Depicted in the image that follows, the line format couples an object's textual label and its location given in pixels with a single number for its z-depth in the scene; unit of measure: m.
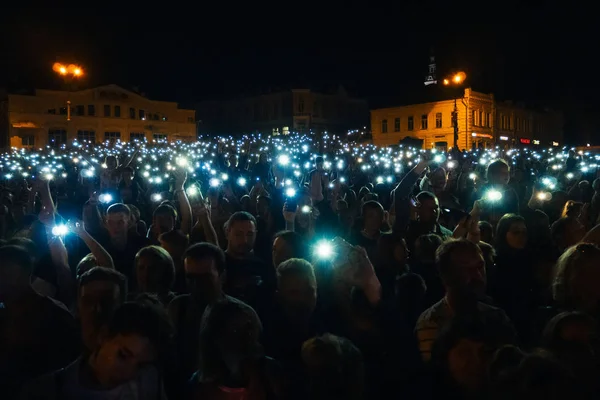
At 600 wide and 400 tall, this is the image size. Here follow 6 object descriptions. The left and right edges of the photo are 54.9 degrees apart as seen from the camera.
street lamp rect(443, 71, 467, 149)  18.08
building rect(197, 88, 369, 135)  60.69
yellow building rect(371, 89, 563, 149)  53.88
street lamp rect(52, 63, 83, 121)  16.40
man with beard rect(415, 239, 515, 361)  3.31
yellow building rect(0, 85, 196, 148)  47.97
